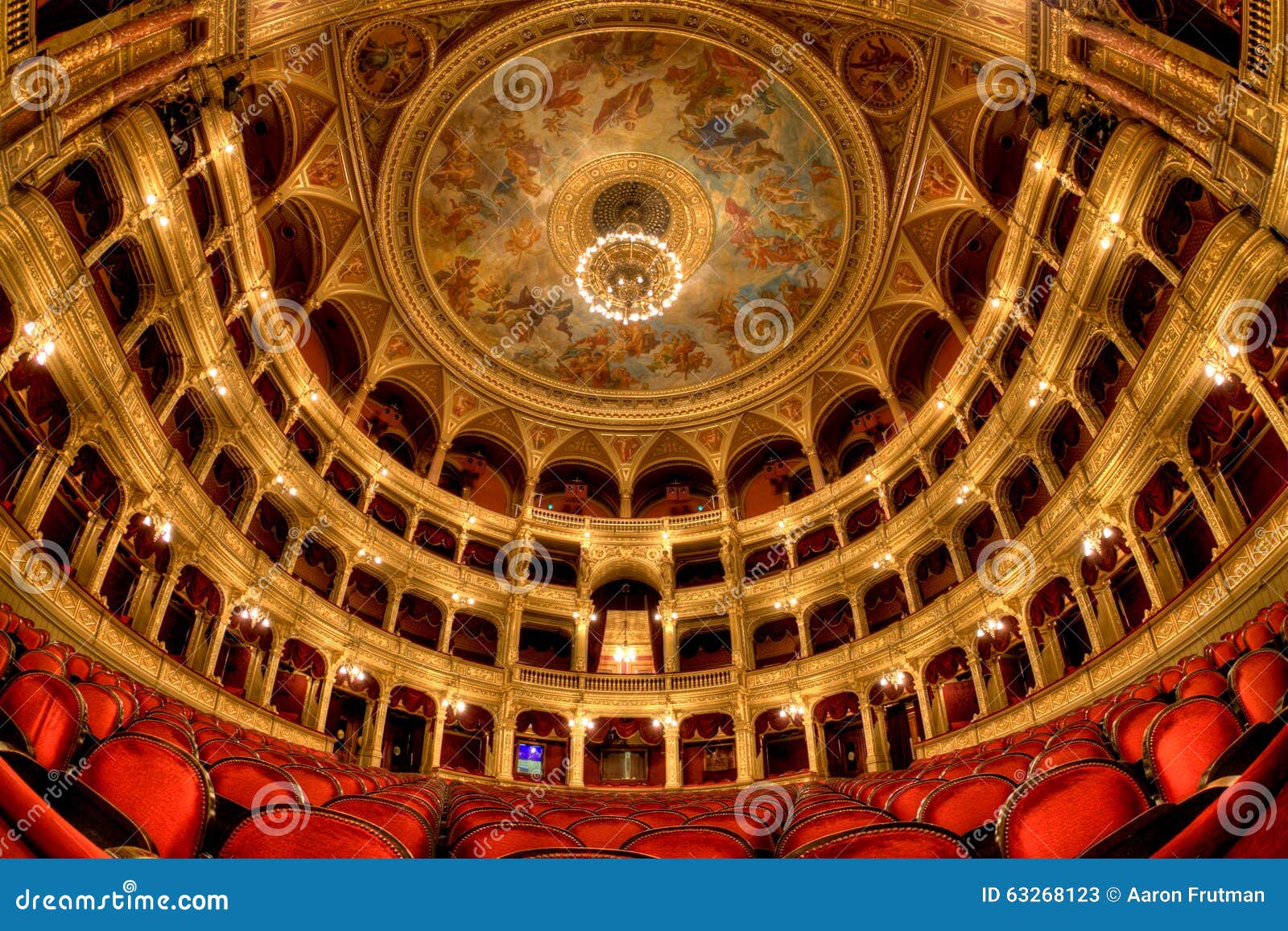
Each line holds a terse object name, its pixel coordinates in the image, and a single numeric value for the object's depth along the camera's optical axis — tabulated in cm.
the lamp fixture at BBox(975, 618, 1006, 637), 1377
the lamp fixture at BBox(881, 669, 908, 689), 1521
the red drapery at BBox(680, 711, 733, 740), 1797
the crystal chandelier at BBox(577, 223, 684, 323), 1850
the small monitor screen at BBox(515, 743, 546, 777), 1725
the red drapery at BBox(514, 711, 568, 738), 1781
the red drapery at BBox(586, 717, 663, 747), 1795
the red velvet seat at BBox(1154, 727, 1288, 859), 185
